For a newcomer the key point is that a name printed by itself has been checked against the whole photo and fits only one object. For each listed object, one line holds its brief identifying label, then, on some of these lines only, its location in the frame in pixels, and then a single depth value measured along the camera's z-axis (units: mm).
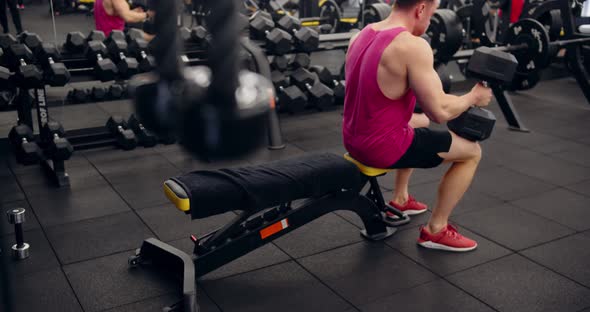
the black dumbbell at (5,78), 3072
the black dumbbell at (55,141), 3094
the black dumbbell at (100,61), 3332
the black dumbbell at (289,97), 4066
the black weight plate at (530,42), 3914
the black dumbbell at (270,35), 3926
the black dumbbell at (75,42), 3422
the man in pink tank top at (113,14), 3984
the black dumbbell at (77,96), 3488
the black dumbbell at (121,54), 3338
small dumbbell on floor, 2218
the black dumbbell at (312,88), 4258
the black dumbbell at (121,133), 3584
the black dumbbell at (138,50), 3438
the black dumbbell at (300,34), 4020
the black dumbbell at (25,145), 3150
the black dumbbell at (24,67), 3055
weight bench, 1970
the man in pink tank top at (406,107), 2107
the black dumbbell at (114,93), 3594
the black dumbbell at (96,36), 3602
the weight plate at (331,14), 6629
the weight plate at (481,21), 4176
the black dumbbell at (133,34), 3540
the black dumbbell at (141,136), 3610
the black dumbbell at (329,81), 4559
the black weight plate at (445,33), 3809
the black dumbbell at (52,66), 3143
